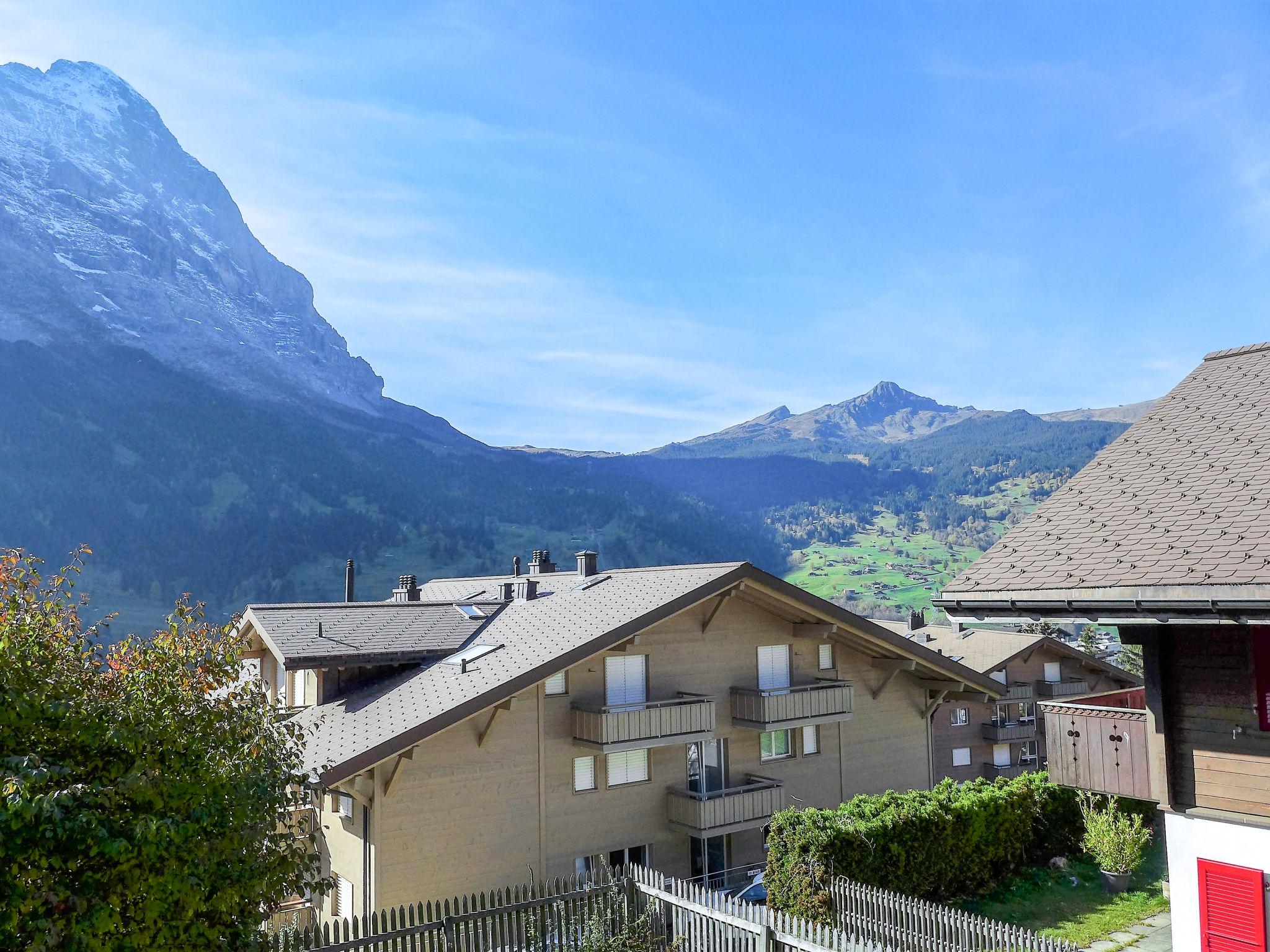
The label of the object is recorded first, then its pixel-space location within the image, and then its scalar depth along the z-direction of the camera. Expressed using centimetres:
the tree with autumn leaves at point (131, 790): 747
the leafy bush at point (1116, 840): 2053
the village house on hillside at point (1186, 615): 1012
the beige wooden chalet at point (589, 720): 2114
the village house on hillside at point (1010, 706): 5034
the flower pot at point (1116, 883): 2091
